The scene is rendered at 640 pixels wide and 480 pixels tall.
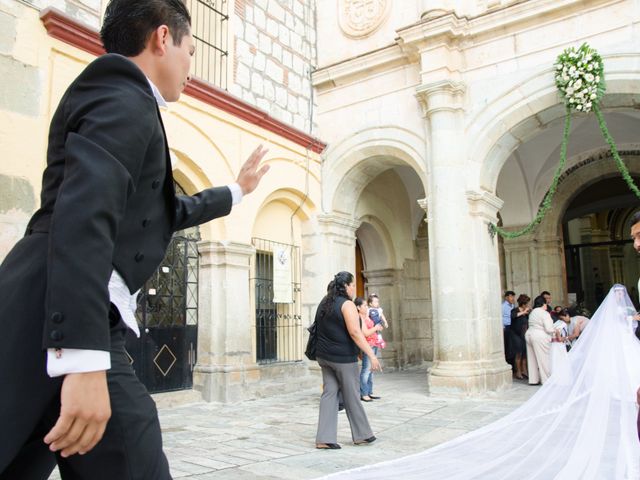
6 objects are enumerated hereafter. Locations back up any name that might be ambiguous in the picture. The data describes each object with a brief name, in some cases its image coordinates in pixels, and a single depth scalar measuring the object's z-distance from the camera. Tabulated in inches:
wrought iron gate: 315.3
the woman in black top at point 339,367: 213.3
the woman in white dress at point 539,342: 384.5
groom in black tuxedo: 47.9
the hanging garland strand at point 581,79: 324.2
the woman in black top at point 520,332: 433.1
